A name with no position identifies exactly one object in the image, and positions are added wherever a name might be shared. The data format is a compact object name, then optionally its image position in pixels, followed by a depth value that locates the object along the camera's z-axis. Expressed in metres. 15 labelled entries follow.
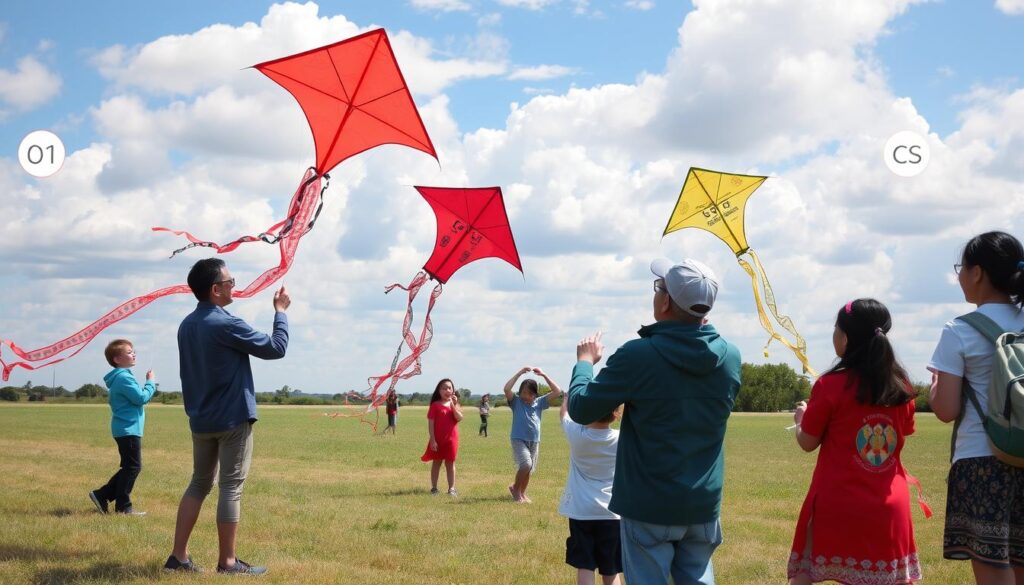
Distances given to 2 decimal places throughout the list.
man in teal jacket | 3.28
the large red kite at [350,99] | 8.45
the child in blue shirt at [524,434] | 10.68
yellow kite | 11.62
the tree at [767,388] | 88.56
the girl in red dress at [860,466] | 3.83
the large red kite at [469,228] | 11.01
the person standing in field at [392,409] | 29.88
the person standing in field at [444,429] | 11.41
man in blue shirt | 5.66
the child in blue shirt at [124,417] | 8.55
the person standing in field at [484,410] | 30.72
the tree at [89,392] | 83.44
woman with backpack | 3.61
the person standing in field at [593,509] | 4.67
